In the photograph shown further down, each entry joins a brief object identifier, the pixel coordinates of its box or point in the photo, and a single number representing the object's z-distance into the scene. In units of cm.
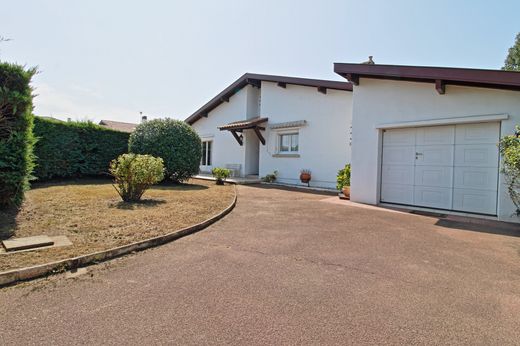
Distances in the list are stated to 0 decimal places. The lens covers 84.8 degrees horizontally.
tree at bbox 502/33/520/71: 2545
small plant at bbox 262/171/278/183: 1491
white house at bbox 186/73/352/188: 1258
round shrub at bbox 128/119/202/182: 1227
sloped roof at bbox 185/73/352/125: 1209
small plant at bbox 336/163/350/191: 1042
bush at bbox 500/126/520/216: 561
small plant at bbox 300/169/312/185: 1319
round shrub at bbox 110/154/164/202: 753
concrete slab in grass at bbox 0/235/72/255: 388
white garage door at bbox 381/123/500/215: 714
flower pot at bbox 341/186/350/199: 970
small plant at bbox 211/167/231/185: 1326
